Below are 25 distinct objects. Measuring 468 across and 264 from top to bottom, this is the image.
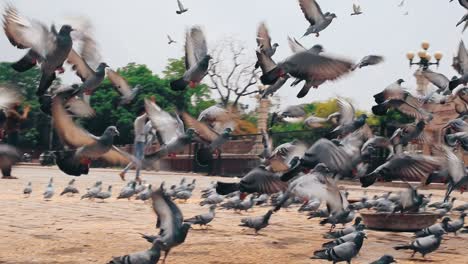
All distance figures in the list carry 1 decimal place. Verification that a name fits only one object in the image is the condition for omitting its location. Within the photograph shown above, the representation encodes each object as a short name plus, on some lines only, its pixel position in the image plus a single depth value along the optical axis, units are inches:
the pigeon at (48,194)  679.2
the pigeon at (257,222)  423.2
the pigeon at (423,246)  343.0
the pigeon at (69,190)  716.0
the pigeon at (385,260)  283.3
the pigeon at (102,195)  665.6
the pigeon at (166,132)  330.0
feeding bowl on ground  465.4
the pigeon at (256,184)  317.1
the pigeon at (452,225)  433.4
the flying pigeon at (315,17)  334.0
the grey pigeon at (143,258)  266.1
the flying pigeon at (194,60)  326.3
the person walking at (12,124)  348.5
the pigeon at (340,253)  299.9
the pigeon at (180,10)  346.3
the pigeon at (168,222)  278.8
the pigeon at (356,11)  353.7
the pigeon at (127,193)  665.0
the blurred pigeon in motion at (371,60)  341.4
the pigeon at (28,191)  690.8
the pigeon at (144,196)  633.2
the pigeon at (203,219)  430.6
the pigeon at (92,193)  671.4
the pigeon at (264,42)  336.5
